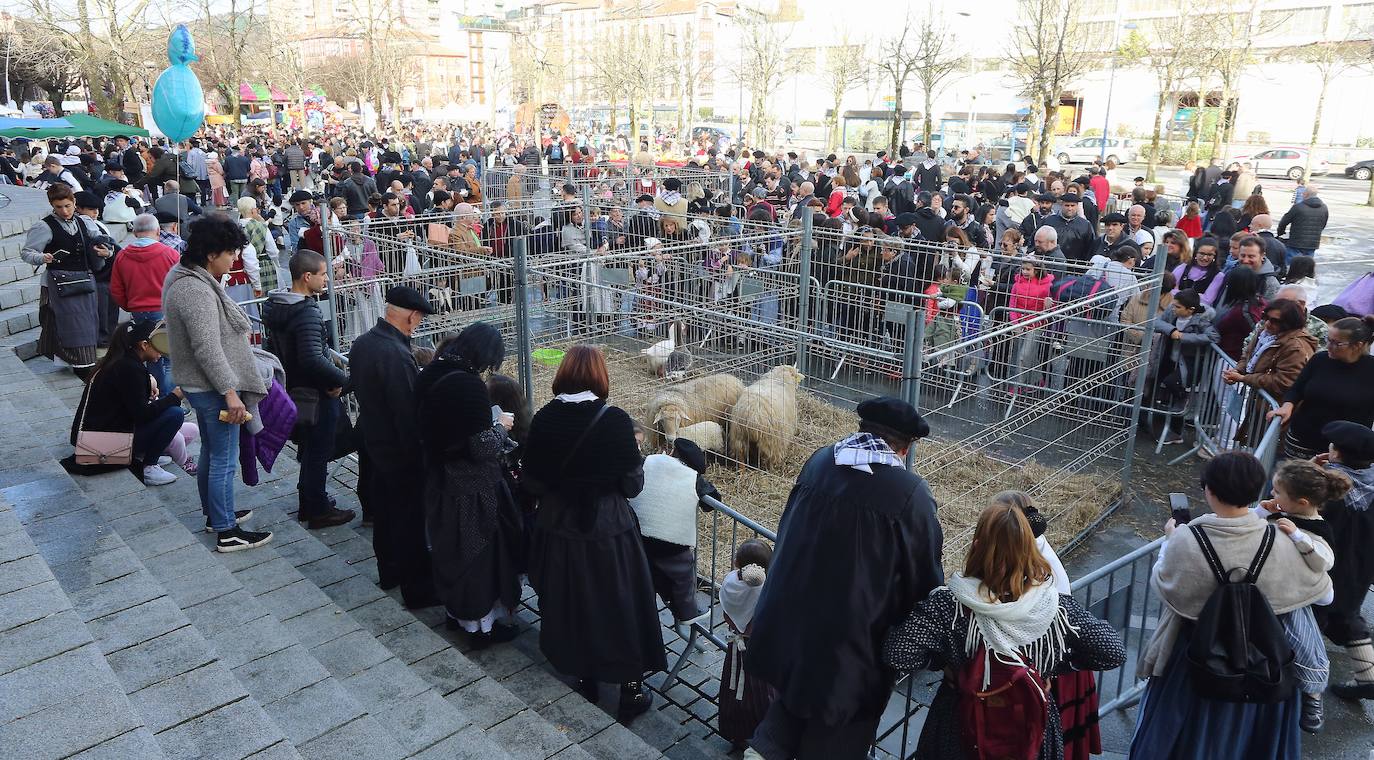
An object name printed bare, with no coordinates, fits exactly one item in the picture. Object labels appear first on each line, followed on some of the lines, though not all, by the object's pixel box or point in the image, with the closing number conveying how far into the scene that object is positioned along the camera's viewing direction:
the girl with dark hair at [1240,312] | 7.05
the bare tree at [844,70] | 42.97
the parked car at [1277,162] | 33.75
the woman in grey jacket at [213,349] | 4.52
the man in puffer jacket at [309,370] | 5.33
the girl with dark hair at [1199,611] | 3.20
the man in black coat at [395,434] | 4.39
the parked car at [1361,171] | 33.31
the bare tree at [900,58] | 32.03
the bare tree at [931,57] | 34.12
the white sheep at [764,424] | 6.26
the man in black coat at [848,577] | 2.89
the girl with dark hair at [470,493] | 4.06
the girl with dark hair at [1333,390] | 4.92
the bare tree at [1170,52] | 29.19
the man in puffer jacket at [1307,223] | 11.75
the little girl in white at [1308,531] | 3.28
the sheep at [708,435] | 6.20
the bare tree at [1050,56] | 24.11
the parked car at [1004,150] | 31.89
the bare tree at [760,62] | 42.50
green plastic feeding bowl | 7.06
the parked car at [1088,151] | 38.10
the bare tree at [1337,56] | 28.58
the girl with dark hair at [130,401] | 5.51
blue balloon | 10.91
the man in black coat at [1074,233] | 10.50
